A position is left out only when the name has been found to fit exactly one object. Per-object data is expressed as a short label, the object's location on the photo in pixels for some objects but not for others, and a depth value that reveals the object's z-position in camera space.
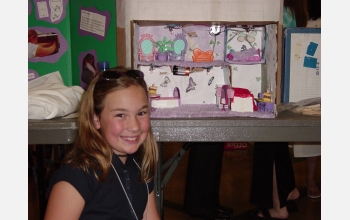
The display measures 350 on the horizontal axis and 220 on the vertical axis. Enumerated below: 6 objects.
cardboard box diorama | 2.30
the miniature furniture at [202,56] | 2.30
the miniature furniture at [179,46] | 2.32
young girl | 1.33
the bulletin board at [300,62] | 2.26
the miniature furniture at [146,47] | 2.30
